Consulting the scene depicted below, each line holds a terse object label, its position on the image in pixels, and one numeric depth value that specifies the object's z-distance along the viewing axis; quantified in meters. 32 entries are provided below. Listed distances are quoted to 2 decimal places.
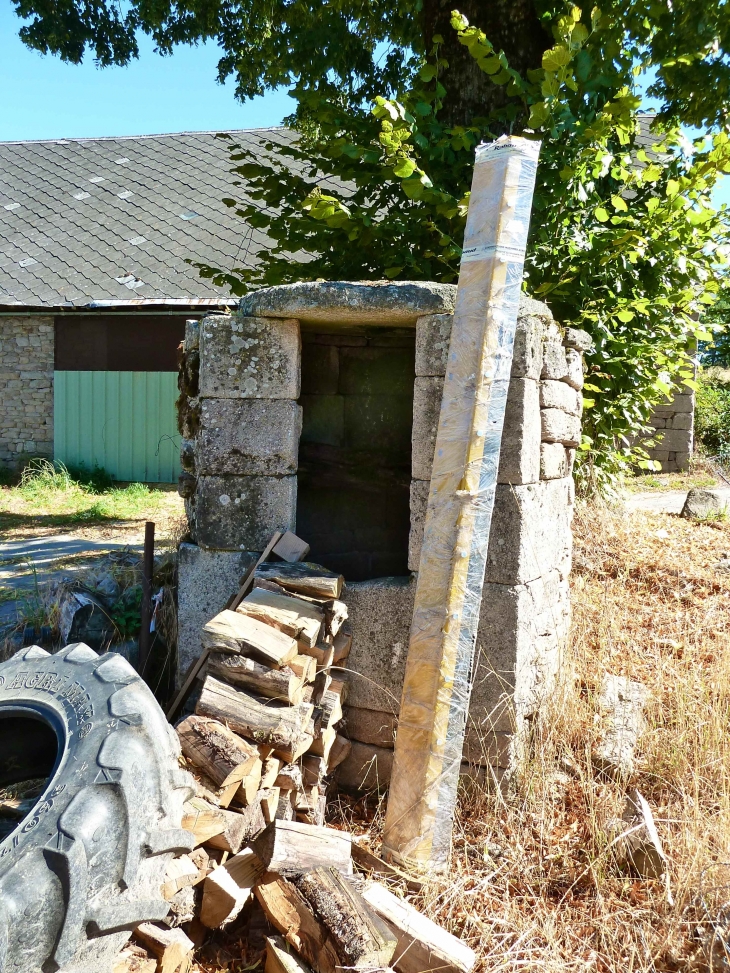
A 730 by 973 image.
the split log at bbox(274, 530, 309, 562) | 3.38
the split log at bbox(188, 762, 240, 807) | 2.30
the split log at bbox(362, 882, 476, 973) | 2.21
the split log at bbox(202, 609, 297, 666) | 2.68
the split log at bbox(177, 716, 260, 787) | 2.35
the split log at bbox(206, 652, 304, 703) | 2.64
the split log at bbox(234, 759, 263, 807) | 2.42
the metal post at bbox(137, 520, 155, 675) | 3.76
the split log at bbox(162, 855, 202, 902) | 2.10
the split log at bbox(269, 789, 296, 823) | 2.65
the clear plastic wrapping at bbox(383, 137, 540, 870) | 2.54
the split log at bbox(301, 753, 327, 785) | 3.00
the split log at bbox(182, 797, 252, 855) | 2.20
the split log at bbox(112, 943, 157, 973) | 1.91
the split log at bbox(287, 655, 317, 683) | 2.80
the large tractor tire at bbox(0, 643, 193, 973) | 1.76
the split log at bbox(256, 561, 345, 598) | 3.10
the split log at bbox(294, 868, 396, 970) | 2.06
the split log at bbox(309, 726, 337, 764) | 3.05
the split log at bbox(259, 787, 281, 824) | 2.55
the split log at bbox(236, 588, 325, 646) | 2.86
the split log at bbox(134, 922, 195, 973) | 2.00
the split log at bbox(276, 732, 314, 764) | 2.62
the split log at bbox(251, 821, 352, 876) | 2.29
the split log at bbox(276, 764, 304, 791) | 2.67
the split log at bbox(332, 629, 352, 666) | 3.30
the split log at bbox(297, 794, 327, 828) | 2.83
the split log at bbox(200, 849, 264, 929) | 2.24
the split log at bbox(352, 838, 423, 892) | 2.58
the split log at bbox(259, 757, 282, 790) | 2.57
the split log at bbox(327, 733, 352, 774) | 3.40
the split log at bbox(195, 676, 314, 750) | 2.53
